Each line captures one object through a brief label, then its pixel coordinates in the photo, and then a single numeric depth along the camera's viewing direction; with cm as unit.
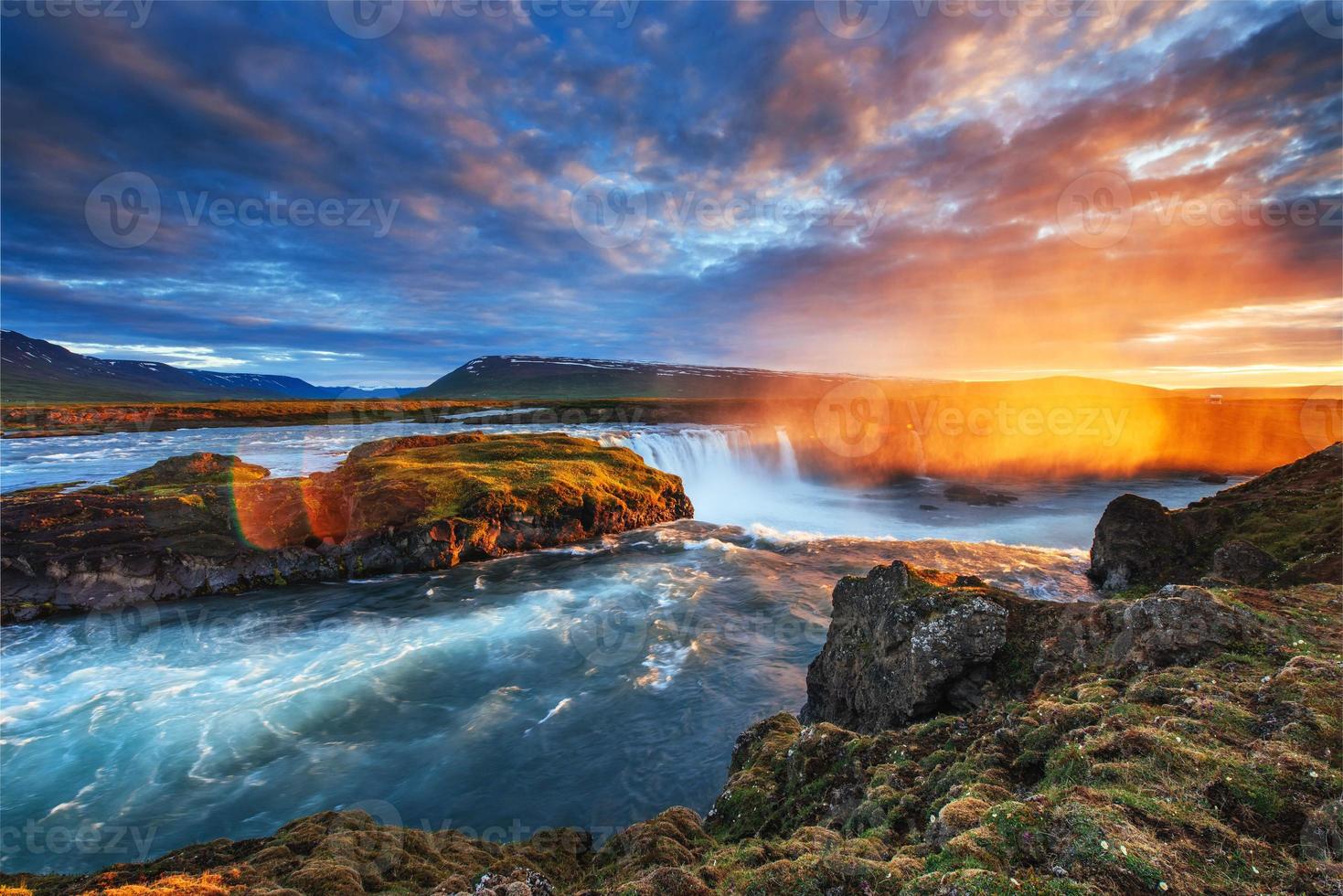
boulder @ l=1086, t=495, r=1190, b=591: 2012
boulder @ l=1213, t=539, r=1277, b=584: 1445
